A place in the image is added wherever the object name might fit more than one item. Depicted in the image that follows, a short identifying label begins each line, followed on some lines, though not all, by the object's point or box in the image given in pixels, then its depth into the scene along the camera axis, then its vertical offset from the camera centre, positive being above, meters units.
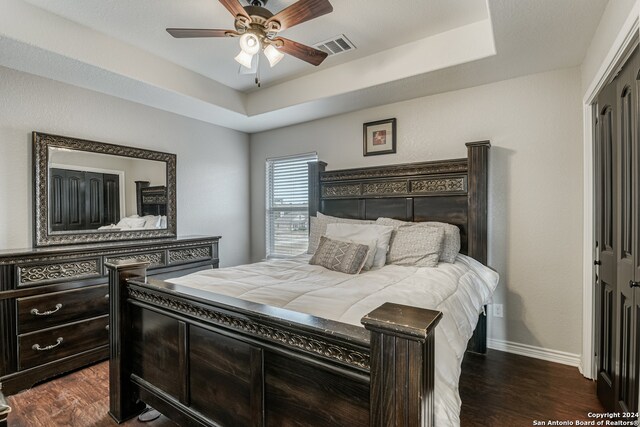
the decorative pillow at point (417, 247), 2.50 -0.29
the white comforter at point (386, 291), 1.22 -0.44
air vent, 2.66 +1.44
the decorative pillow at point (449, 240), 2.64 -0.25
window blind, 4.23 +0.08
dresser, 2.26 -0.75
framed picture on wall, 3.44 +0.82
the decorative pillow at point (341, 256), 2.36 -0.35
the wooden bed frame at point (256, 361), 0.90 -0.58
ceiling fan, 1.80 +1.15
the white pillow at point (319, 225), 3.19 -0.14
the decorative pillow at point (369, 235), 2.59 -0.21
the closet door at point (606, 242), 1.83 -0.21
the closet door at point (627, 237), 1.50 -0.14
